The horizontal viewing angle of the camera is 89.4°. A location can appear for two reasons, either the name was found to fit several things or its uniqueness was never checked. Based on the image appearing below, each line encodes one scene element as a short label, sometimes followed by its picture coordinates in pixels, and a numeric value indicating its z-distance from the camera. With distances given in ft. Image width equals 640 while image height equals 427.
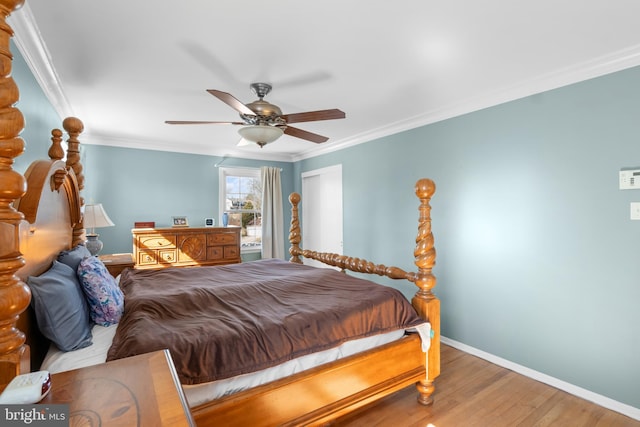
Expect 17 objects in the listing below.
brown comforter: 4.69
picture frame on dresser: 15.39
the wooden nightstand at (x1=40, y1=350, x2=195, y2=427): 2.18
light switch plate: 7.11
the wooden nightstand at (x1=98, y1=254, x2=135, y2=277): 11.16
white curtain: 17.93
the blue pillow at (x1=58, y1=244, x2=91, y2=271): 6.18
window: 17.39
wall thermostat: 7.10
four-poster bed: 2.75
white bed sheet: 4.42
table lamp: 10.82
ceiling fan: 7.81
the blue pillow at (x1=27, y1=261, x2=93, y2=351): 4.50
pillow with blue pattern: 5.54
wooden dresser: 13.47
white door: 16.40
